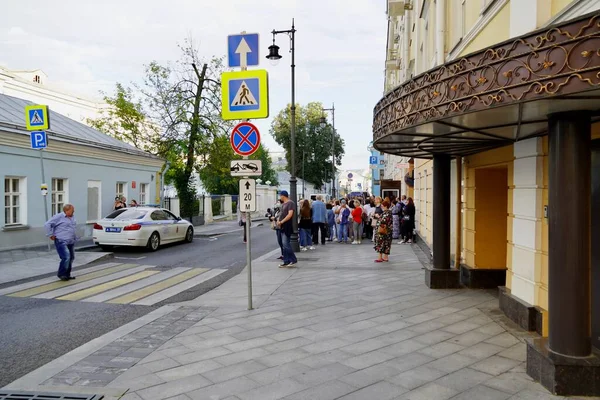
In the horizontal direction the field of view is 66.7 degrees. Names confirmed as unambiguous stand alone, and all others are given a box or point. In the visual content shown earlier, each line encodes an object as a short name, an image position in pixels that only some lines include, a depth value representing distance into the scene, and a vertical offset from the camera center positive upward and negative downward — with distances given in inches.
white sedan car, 550.6 -42.0
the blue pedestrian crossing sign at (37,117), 479.2 +82.5
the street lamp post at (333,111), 1610.0 +298.0
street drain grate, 151.5 -67.7
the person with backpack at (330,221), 698.8 -40.2
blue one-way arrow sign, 273.1 +88.4
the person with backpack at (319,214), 634.2 -27.2
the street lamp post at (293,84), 583.6 +147.6
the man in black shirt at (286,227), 425.7 -30.5
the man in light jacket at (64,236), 367.2 -33.5
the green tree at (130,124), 1091.3 +178.9
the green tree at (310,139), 2421.3 +299.3
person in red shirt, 654.5 -38.1
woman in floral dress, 453.7 -38.1
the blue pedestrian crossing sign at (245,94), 268.5 +59.9
